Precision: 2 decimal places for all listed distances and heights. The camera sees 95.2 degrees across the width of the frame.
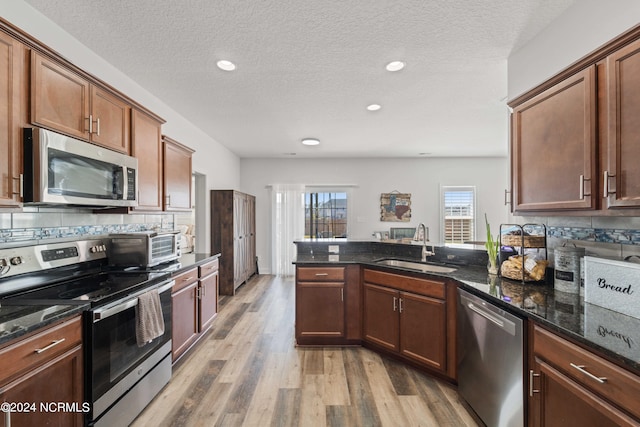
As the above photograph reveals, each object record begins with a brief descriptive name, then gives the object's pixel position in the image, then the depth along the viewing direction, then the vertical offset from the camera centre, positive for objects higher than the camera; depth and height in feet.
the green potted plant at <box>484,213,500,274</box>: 7.29 -1.03
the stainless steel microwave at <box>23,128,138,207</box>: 4.96 +0.85
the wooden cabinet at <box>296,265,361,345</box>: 9.43 -2.93
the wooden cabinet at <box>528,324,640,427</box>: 3.24 -2.23
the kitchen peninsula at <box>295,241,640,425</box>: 3.30 -1.78
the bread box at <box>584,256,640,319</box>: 4.16 -1.11
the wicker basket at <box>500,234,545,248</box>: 6.42 -0.63
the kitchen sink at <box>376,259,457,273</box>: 8.52 -1.71
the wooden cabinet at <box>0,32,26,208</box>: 4.55 +1.60
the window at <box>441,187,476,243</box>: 21.35 -0.03
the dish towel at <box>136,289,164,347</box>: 6.09 -2.24
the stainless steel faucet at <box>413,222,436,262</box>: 9.61 -1.24
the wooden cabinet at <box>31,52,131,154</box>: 5.17 +2.25
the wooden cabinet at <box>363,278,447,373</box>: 7.43 -3.10
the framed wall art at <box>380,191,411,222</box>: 21.26 +0.51
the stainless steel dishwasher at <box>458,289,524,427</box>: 4.91 -2.85
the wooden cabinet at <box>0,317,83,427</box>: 3.70 -2.27
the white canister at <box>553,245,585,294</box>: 5.49 -1.08
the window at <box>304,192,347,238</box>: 21.50 -0.05
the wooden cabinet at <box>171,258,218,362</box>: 8.03 -2.83
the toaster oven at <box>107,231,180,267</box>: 7.76 -0.93
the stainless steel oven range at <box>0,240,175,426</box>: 5.03 -1.75
